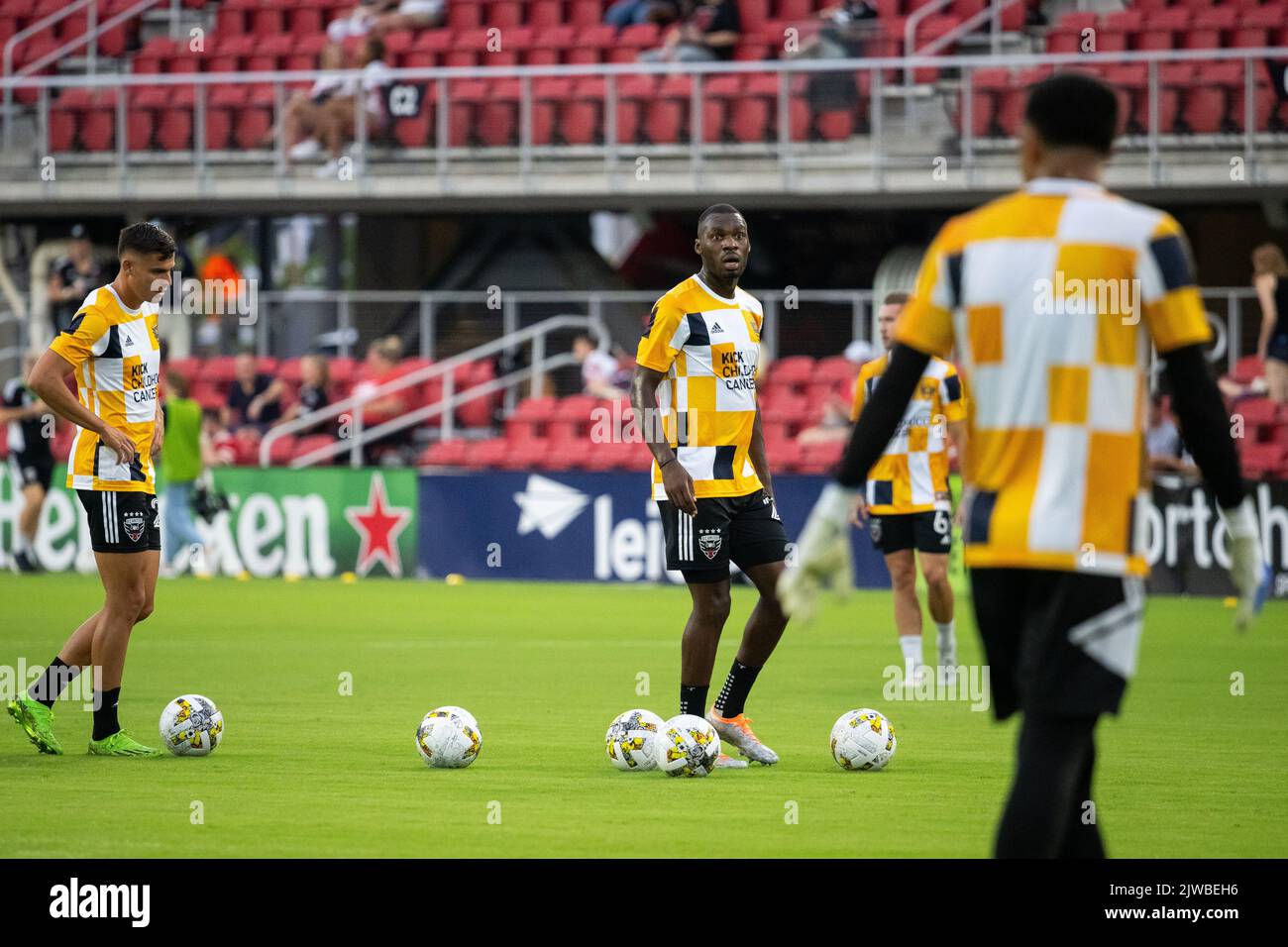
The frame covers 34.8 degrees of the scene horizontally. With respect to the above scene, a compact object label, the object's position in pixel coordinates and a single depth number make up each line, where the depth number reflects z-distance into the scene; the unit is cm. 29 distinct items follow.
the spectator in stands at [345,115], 2644
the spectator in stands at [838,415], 2383
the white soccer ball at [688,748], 932
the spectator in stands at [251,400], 2656
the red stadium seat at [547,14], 2878
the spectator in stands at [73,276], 2744
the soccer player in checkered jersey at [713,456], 975
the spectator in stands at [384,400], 2609
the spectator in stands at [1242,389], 2259
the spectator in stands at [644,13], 2786
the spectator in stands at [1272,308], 2189
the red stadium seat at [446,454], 2533
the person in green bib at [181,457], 2347
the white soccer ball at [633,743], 947
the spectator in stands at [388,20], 2923
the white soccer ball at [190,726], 984
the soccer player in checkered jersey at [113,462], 976
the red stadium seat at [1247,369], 2303
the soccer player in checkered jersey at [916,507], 1375
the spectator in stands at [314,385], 2623
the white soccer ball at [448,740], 949
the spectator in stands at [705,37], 2619
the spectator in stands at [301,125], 2684
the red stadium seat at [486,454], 2506
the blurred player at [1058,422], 512
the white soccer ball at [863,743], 953
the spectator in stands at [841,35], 2466
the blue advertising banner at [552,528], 2359
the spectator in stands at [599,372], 2506
